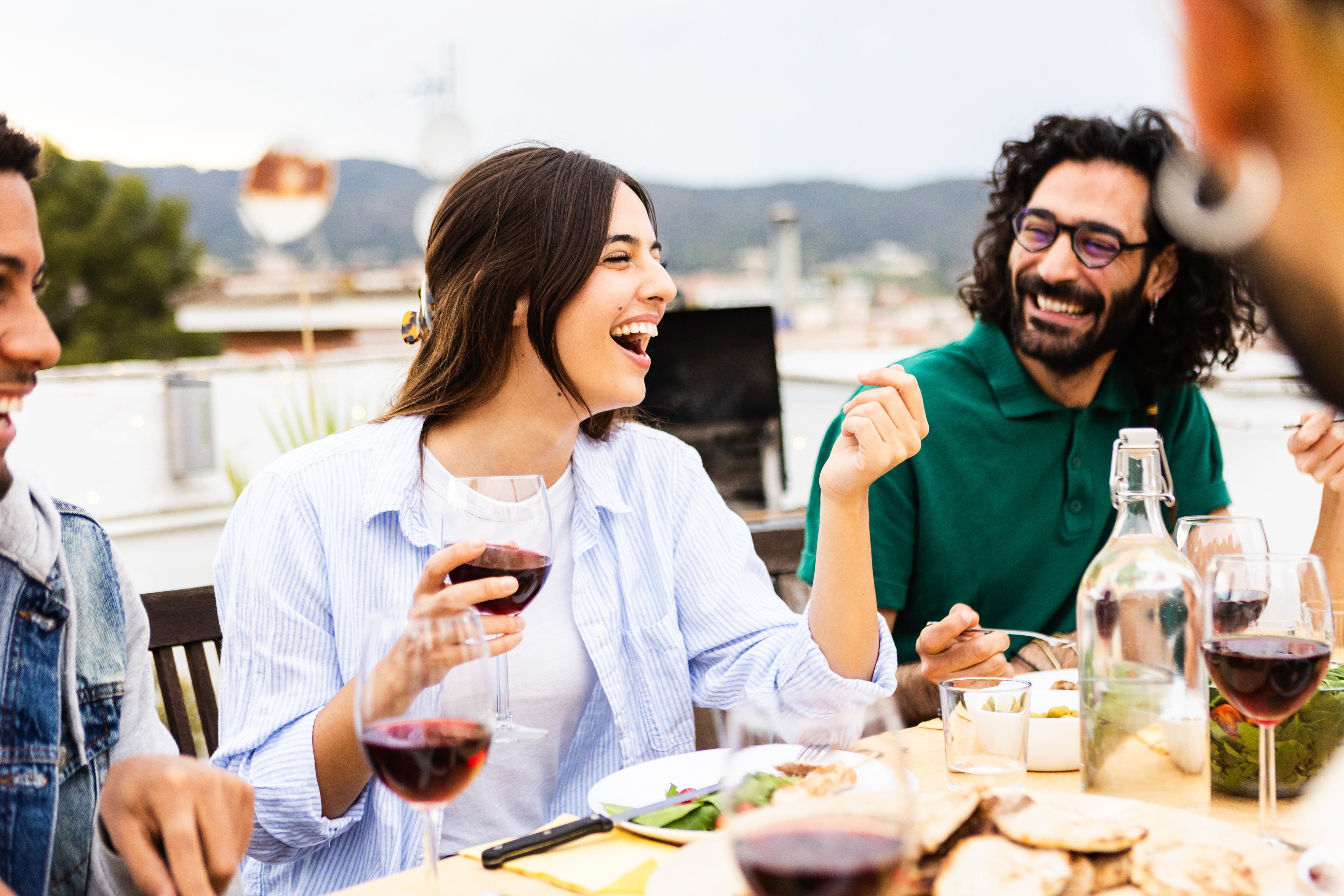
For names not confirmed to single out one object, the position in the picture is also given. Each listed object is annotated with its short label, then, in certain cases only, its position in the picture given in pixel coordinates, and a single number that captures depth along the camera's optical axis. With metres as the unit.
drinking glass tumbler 1.24
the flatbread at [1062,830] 0.89
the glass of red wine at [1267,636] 1.08
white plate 1.27
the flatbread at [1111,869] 0.89
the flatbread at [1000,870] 0.84
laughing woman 1.62
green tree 33.09
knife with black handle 1.07
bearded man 2.38
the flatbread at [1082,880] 0.87
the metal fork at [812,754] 0.72
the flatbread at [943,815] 0.89
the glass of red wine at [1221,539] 1.46
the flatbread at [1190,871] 0.86
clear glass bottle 1.17
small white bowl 1.34
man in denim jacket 1.05
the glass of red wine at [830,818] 0.67
